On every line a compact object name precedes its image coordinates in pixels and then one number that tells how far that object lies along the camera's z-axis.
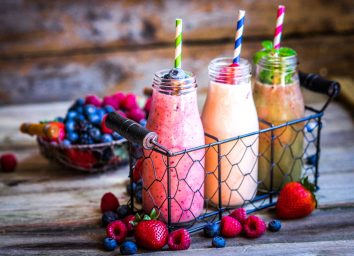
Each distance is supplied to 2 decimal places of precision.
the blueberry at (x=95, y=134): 1.30
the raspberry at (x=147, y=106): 1.41
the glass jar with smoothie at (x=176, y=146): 1.04
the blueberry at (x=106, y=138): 1.30
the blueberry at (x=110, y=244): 1.02
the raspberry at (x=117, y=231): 1.04
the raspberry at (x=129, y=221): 1.07
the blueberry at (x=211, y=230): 1.06
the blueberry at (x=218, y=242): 1.02
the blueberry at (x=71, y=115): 1.35
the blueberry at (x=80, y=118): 1.33
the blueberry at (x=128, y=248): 1.01
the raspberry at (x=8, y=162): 1.38
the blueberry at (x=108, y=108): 1.37
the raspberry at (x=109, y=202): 1.15
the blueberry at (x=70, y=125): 1.32
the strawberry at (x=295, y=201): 1.10
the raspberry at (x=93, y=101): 1.40
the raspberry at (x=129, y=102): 1.39
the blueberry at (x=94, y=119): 1.33
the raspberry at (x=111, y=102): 1.41
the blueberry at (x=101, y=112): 1.34
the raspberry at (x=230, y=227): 1.05
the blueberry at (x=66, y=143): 1.29
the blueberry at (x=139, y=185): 1.22
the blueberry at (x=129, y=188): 1.23
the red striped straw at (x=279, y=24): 1.12
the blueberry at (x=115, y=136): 1.32
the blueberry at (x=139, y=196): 1.19
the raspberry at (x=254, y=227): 1.05
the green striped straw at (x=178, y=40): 0.99
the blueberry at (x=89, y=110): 1.34
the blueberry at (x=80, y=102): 1.40
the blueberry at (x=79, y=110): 1.36
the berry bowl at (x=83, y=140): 1.30
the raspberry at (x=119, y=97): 1.42
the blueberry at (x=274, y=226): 1.08
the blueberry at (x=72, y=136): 1.31
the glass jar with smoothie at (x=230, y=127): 1.10
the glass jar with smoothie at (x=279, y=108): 1.16
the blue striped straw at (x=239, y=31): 1.04
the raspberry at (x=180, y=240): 1.01
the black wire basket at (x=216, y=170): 1.03
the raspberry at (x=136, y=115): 1.36
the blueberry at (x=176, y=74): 1.02
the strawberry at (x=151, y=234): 1.00
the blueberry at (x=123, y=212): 1.12
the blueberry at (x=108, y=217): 1.11
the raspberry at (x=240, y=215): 1.08
